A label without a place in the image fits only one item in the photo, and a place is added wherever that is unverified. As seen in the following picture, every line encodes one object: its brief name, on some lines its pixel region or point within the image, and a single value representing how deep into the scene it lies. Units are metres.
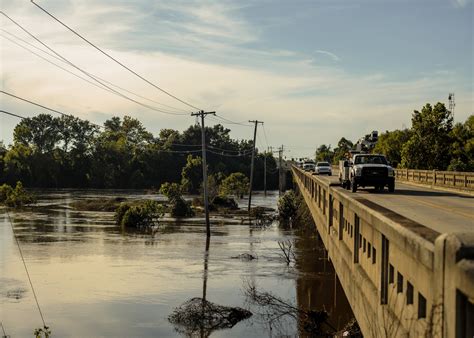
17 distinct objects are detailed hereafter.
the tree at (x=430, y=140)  61.16
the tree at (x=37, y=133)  192.25
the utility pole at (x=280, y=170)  139.43
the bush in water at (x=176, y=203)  75.50
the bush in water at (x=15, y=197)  86.69
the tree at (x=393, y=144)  91.86
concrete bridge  5.36
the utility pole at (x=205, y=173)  52.03
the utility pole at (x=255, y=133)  94.20
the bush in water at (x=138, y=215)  61.03
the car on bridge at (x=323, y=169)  69.62
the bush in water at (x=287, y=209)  69.06
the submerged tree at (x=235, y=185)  120.76
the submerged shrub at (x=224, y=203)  88.19
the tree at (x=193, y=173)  146.62
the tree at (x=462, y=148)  60.38
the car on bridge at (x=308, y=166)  94.50
